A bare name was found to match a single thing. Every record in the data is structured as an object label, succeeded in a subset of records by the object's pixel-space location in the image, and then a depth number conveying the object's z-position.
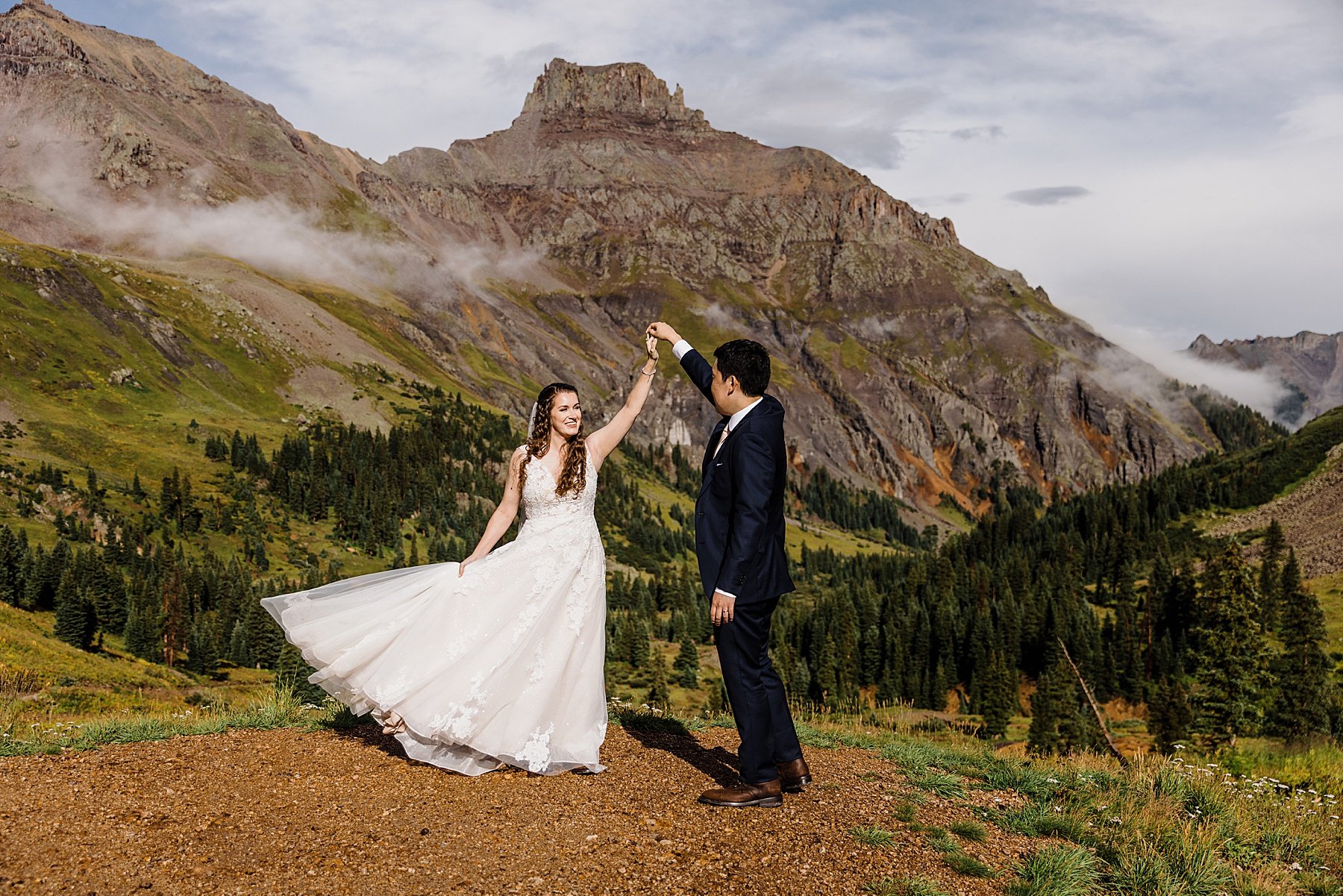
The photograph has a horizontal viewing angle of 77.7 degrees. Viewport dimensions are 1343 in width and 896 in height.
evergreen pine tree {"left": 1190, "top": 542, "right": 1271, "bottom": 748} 56.25
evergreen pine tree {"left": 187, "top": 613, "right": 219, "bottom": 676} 88.19
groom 9.37
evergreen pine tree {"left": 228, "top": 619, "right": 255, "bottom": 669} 94.69
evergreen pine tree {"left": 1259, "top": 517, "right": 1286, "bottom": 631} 88.69
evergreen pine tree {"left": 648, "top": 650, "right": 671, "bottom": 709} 73.46
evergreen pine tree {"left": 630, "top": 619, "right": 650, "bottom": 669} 109.06
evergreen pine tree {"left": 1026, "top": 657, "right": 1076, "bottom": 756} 70.81
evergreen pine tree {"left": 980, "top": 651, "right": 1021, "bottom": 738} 87.44
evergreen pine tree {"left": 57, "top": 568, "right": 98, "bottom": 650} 78.44
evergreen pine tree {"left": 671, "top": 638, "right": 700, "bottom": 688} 102.88
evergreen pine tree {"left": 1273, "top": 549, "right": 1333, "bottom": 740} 54.94
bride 10.43
